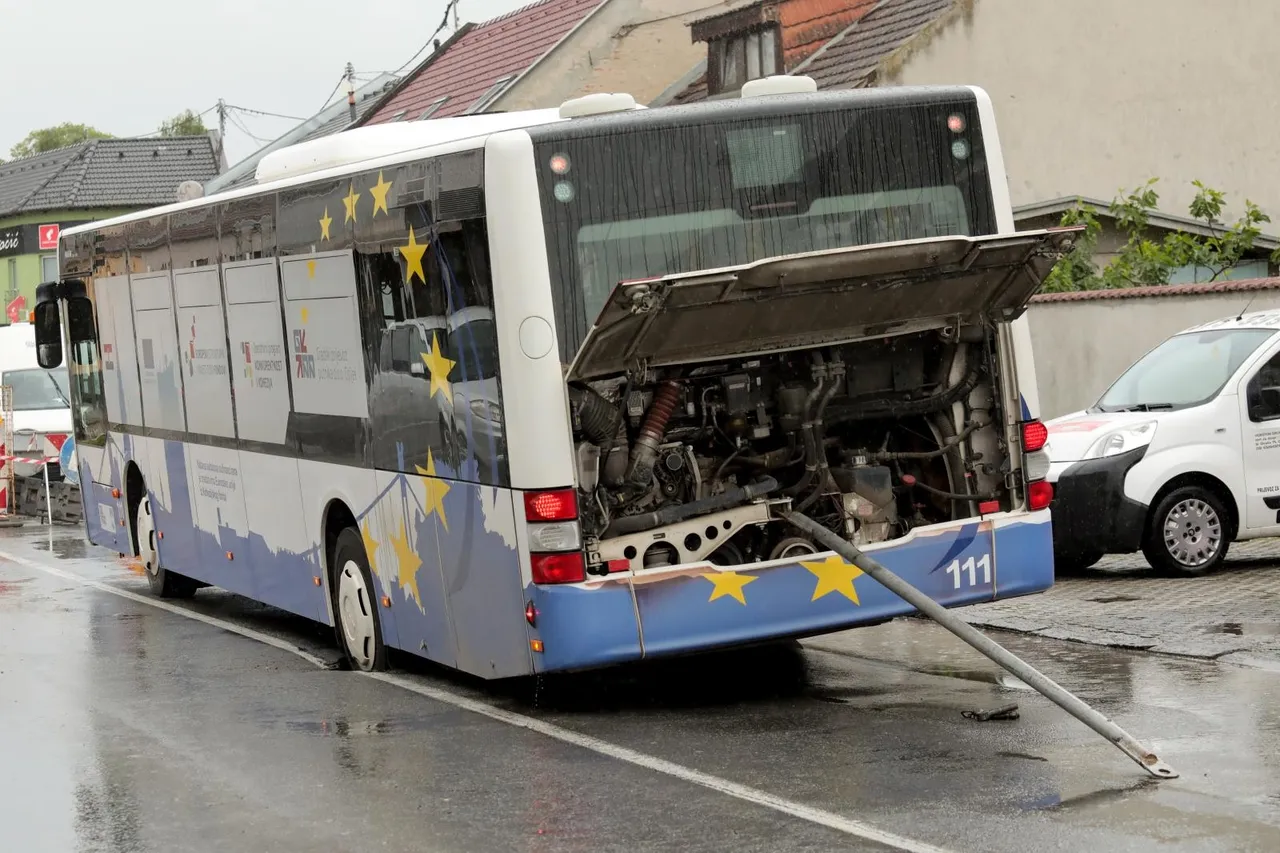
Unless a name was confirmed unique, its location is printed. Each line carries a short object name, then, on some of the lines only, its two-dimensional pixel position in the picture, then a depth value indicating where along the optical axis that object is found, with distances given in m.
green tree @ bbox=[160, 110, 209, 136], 108.62
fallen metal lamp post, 7.69
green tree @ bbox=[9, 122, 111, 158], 116.44
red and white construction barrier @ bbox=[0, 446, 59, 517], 25.88
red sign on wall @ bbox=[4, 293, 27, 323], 51.56
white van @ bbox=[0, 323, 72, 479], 26.54
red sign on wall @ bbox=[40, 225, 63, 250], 67.06
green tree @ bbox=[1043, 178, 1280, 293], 21.02
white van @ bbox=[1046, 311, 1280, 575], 13.92
